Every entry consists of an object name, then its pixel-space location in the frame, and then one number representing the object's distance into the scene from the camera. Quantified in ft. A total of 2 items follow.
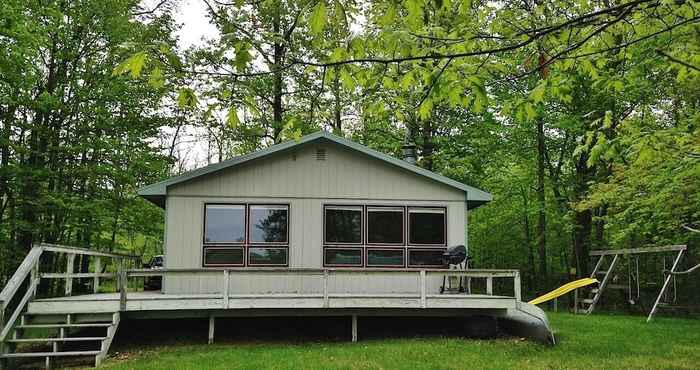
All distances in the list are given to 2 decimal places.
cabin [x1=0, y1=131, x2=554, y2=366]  35.60
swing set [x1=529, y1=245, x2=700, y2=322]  38.54
